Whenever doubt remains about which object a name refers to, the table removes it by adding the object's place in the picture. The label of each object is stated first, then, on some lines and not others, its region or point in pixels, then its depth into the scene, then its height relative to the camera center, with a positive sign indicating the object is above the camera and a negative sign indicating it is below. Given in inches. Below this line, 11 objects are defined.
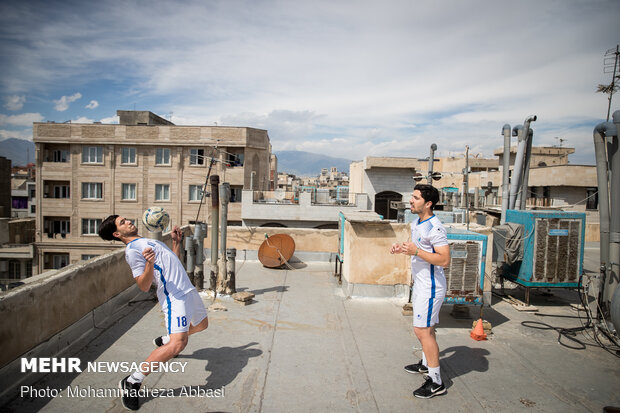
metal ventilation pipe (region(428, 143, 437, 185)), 553.1 +71.2
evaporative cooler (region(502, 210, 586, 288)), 293.0 -35.0
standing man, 157.6 -35.1
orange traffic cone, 230.4 -83.2
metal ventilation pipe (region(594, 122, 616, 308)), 247.8 +13.4
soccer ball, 184.7 -13.9
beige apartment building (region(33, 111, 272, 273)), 1437.0 +65.7
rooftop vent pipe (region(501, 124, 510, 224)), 388.4 +38.8
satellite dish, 405.7 -61.3
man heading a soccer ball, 143.4 -38.8
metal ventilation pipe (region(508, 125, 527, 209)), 381.4 +38.6
